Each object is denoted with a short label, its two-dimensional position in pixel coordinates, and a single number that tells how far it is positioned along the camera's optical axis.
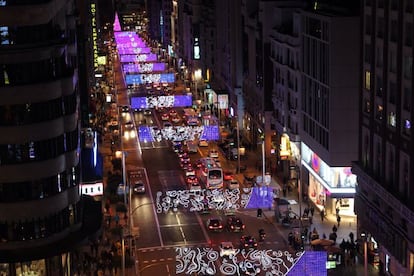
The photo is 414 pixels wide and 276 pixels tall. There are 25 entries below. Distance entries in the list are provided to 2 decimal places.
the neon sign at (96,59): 187.85
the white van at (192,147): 118.94
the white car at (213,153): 113.89
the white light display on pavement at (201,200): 86.75
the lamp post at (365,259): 63.34
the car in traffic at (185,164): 109.43
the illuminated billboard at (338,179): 83.69
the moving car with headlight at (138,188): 95.75
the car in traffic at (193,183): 96.96
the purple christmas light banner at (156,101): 111.46
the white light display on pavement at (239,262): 67.12
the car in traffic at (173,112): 150.51
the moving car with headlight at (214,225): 80.25
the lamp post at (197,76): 185.62
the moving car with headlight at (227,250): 71.06
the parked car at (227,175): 100.26
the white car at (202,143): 123.50
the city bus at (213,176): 97.19
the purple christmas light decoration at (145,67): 166.25
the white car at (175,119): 143.85
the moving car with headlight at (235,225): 80.00
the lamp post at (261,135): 115.09
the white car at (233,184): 94.98
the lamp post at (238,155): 105.38
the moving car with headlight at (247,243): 74.00
